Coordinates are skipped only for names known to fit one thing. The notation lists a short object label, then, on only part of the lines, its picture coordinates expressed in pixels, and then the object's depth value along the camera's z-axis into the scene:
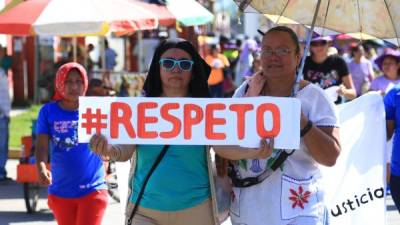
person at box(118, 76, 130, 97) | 16.92
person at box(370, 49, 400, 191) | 9.91
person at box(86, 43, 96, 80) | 15.15
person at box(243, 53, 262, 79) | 13.10
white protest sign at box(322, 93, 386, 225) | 5.28
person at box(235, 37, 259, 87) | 17.95
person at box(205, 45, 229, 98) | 19.72
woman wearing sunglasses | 4.21
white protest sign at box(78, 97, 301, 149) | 4.04
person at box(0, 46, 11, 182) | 11.52
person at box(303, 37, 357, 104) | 8.73
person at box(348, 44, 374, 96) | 14.41
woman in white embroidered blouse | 4.11
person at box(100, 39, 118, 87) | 21.20
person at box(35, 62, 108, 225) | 5.60
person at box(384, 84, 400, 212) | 5.56
